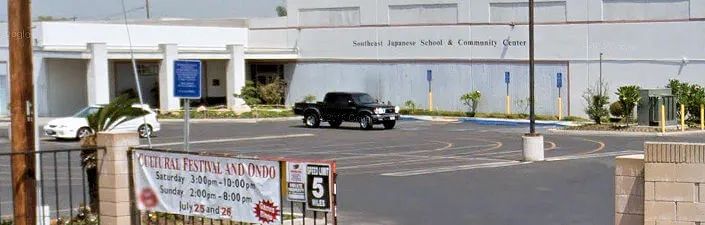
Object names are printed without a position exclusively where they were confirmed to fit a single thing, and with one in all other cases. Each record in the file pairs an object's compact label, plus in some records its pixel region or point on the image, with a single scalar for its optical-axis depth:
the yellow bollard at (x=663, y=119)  43.56
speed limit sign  13.28
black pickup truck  46.56
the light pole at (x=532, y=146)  30.30
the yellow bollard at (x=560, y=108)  51.79
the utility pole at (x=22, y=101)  15.47
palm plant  17.50
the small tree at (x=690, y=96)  45.94
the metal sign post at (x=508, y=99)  53.84
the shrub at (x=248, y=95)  58.97
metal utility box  44.88
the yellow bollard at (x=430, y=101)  57.12
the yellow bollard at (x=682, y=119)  43.91
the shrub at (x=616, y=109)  47.11
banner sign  14.00
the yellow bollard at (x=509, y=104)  53.91
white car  40.66
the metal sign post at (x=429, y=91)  56.91
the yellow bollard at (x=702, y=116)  44.66
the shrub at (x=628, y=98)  44.75
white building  50.16
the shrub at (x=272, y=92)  61.44
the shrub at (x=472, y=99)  54.69
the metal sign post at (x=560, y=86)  51.94
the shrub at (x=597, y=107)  46.66
